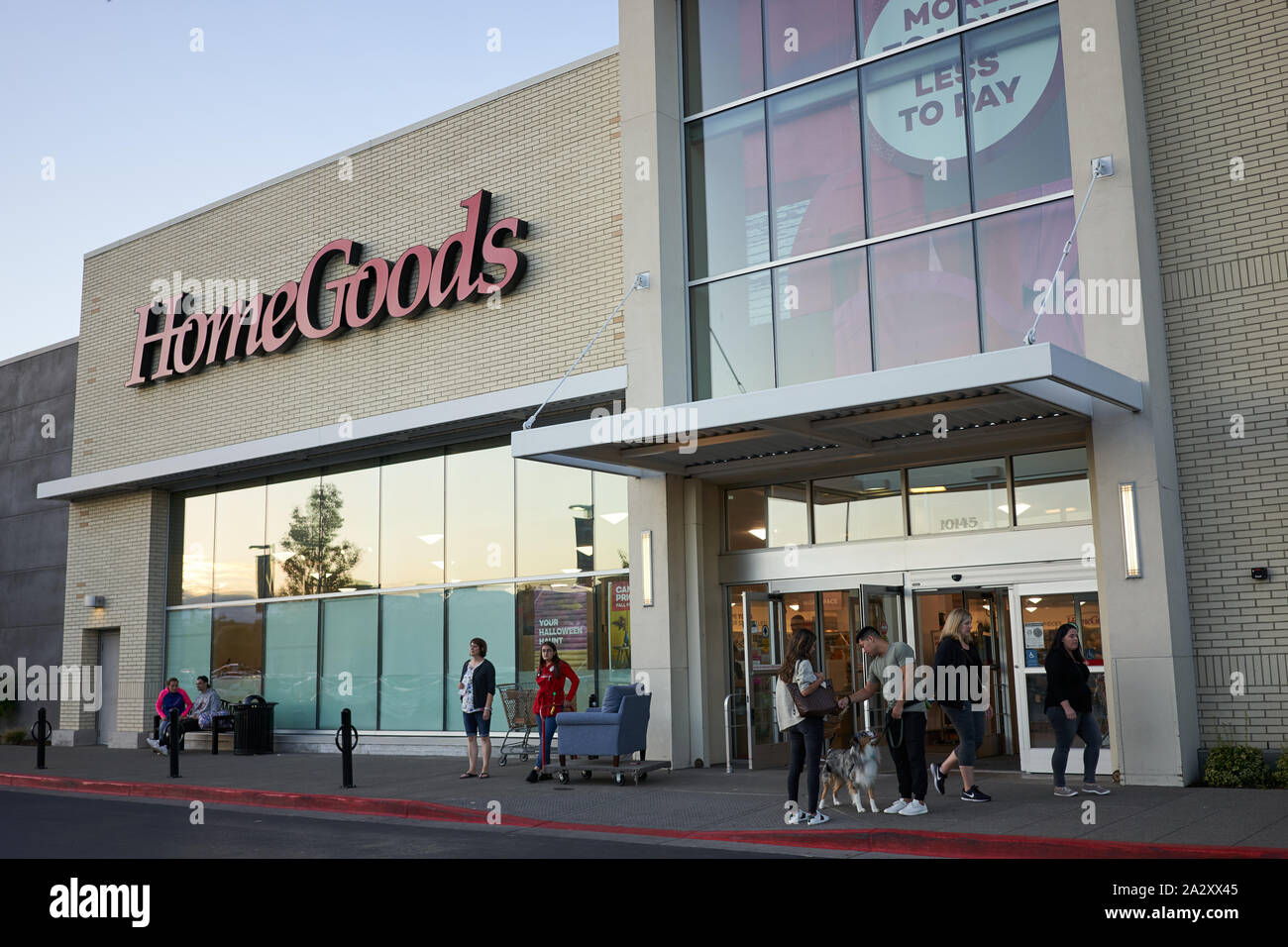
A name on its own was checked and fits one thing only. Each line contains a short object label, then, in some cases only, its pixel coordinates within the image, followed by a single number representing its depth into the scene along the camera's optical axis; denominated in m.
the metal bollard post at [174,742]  16.86
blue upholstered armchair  14.47
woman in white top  10.82
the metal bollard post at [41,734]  19.17
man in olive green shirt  11.11
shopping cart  17.72
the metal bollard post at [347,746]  14.84
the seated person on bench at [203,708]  21.78
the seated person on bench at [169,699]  21.62
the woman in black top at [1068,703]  11.51
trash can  21.00
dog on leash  11.34
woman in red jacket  15.27
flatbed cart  14.40
